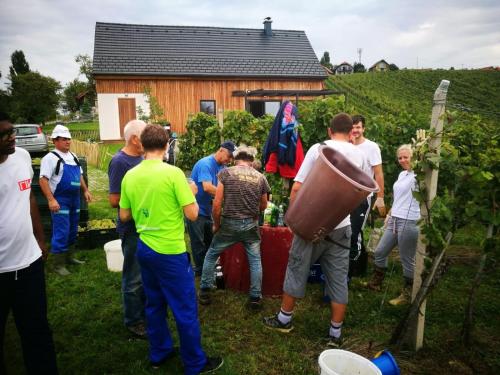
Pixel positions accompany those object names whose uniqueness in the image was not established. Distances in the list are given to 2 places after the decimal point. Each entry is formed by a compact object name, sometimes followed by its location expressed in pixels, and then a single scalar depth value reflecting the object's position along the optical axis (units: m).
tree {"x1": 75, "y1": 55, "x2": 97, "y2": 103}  35.44
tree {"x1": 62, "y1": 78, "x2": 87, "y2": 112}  50.85
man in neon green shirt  2.59
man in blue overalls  4.60
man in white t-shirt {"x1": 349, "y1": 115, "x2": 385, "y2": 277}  4.15
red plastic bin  4.20
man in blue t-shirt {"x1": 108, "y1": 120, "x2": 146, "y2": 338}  3.17
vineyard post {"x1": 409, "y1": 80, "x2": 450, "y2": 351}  2.82
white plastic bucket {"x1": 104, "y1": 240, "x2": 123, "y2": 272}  4.81
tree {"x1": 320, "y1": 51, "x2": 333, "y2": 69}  115.21
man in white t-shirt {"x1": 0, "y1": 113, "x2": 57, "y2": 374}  2.24
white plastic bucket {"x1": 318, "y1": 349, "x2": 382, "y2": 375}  2.42
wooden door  21.66
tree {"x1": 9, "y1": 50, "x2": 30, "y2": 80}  63.03
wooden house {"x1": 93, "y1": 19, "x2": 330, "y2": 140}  21.62
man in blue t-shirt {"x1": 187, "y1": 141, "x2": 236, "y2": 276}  4.32
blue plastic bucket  2.50
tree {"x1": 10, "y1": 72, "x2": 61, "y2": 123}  37.44
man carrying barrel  3.17
